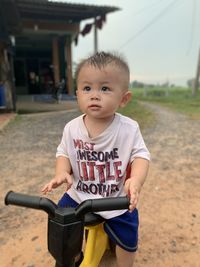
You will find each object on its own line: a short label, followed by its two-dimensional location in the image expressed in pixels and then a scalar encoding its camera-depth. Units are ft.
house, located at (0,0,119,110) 22.00
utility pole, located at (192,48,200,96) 39.30
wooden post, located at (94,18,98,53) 31.90
